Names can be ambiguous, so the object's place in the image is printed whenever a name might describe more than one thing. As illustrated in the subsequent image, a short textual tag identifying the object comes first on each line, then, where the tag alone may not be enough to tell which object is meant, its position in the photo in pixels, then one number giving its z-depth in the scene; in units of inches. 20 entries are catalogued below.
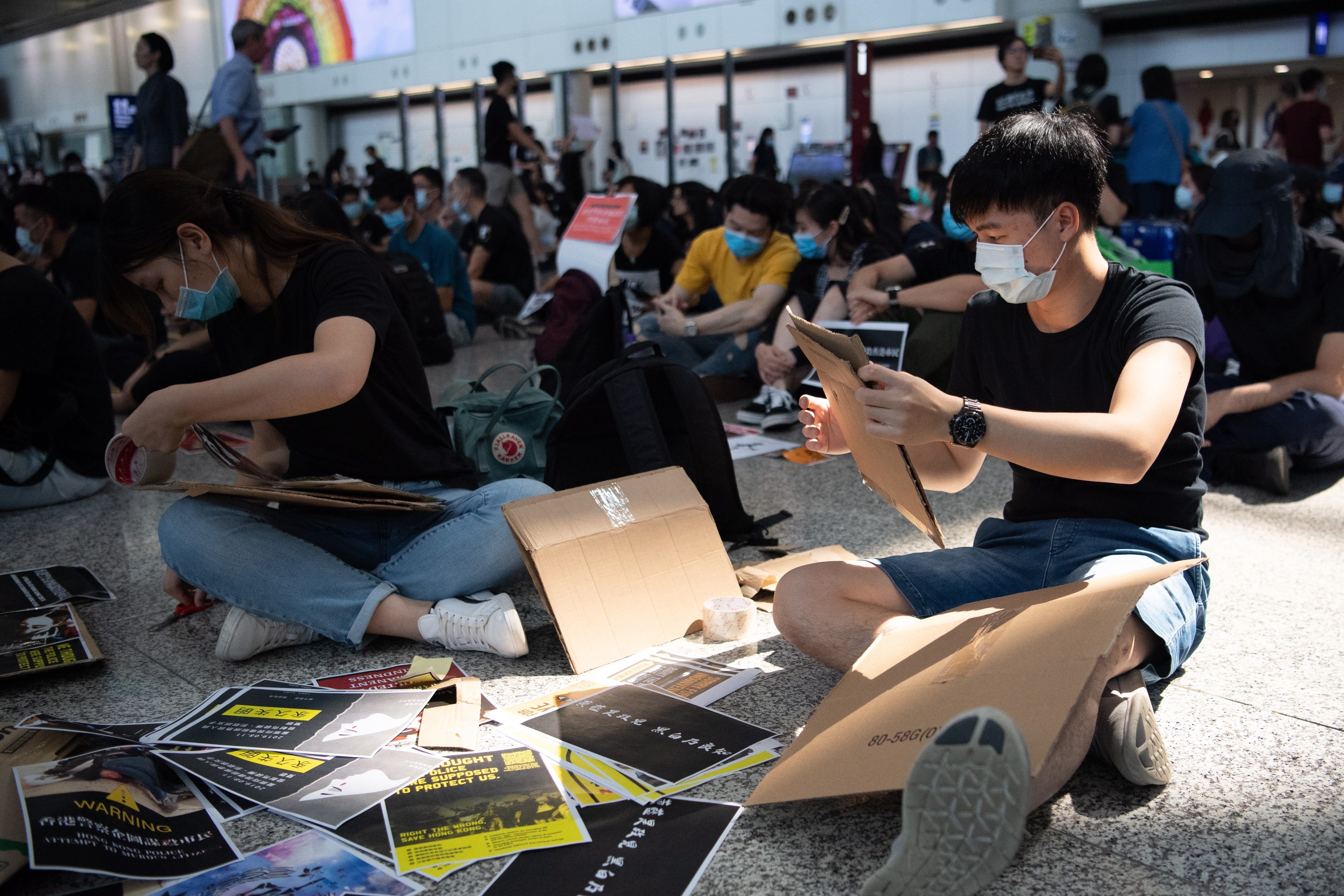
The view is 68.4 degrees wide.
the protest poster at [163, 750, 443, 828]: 52.2
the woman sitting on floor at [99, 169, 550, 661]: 70.9
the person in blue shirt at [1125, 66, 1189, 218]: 253.4
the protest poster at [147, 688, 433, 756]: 59.1
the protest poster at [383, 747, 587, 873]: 48.4
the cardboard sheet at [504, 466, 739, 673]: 71.9
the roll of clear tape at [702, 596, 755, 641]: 74.7
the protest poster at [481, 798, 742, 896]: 45.5
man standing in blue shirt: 212.8
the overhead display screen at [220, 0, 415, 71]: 690.2
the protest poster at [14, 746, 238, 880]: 44.9
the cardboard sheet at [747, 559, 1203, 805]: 45.7
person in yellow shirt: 160.2
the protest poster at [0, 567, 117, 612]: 86.1
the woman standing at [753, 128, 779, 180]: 511.5
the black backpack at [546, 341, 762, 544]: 90.5
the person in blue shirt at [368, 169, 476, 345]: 238.7
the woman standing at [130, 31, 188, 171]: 219.0
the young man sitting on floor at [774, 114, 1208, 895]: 49.6
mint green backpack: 102.0
